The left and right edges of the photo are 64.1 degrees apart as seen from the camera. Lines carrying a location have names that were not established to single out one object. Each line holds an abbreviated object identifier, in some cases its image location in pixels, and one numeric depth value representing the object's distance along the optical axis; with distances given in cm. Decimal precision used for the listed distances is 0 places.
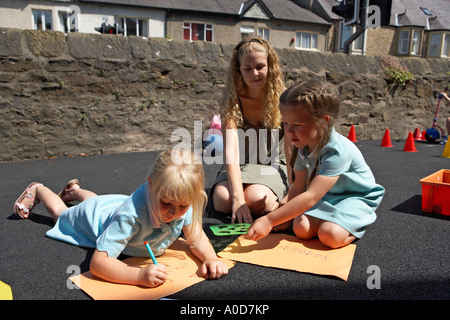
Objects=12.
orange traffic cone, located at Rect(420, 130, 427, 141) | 588
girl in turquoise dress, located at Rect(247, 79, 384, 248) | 162
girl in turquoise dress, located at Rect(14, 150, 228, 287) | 136
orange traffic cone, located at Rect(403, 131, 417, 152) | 488
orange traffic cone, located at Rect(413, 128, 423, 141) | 617
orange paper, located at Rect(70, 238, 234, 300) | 132
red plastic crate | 216
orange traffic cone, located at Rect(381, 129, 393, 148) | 527
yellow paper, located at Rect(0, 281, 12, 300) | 129
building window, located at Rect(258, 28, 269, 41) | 1955
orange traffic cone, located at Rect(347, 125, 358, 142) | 566
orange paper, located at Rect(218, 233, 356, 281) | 153
